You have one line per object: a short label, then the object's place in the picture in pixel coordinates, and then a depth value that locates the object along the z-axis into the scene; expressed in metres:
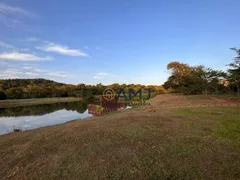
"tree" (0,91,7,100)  33.62
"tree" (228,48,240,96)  13.92
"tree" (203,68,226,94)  18.02
